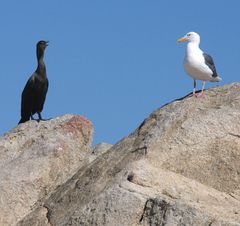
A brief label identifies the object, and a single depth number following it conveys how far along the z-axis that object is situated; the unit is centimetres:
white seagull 1509
